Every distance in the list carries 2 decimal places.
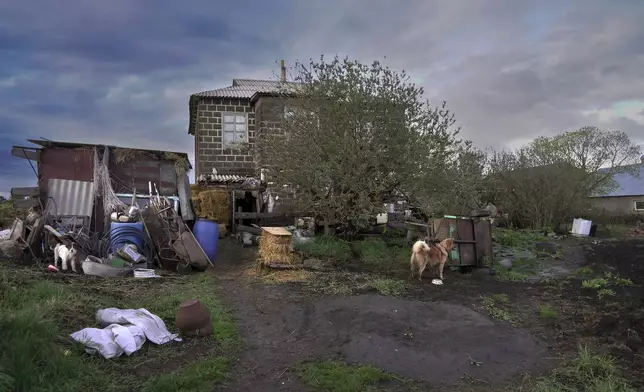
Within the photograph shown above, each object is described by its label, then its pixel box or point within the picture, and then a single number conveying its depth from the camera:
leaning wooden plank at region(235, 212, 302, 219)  14.66
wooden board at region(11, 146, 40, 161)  11.19
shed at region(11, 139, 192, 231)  11.45
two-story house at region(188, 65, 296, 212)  20.58
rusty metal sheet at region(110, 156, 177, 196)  12.38
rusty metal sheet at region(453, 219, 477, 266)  10.48
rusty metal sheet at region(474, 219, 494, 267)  10.84
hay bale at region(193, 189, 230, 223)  17.45
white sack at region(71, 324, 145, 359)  4.60
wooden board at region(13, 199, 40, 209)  10.95
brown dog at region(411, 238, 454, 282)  9.47
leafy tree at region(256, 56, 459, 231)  12.31
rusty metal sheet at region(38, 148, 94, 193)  11.61
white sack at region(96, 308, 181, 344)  5.26
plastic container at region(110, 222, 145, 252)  10.47
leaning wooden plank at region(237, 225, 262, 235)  14.16
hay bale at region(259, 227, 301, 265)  10.01
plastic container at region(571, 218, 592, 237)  19.81
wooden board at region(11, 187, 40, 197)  10.98
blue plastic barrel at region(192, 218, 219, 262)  11.38
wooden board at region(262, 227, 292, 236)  10.04
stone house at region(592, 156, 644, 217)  41.31
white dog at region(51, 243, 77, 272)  9.34
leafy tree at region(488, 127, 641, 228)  20.52
